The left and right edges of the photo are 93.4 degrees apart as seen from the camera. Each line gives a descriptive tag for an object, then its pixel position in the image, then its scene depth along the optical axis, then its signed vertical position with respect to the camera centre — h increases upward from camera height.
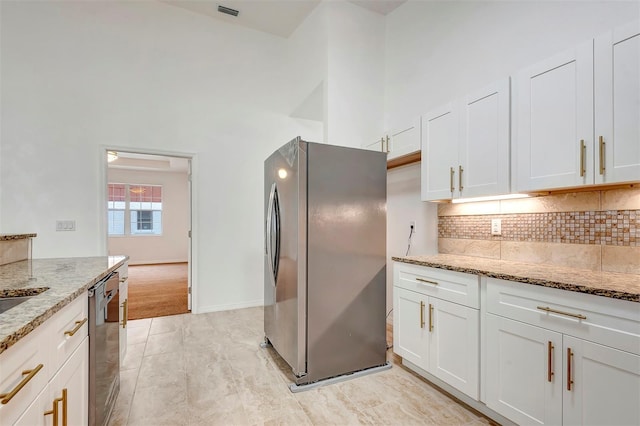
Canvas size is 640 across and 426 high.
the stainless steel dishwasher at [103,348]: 1.38 -0.70
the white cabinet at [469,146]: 1.95 +0.49
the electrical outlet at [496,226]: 2.31 -0.10
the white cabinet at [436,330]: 1.84 -0.80
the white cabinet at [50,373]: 0.77 -0.50
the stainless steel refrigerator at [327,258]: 2.18 -0.35
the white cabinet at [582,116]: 1.43 +0.52
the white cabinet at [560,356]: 1.24 -0.67
